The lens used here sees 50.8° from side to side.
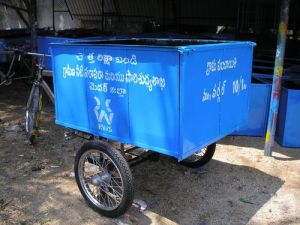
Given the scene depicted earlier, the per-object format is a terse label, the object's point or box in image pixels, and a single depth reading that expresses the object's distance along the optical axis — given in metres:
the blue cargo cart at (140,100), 2.29
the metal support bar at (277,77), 3.62
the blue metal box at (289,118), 4.04
